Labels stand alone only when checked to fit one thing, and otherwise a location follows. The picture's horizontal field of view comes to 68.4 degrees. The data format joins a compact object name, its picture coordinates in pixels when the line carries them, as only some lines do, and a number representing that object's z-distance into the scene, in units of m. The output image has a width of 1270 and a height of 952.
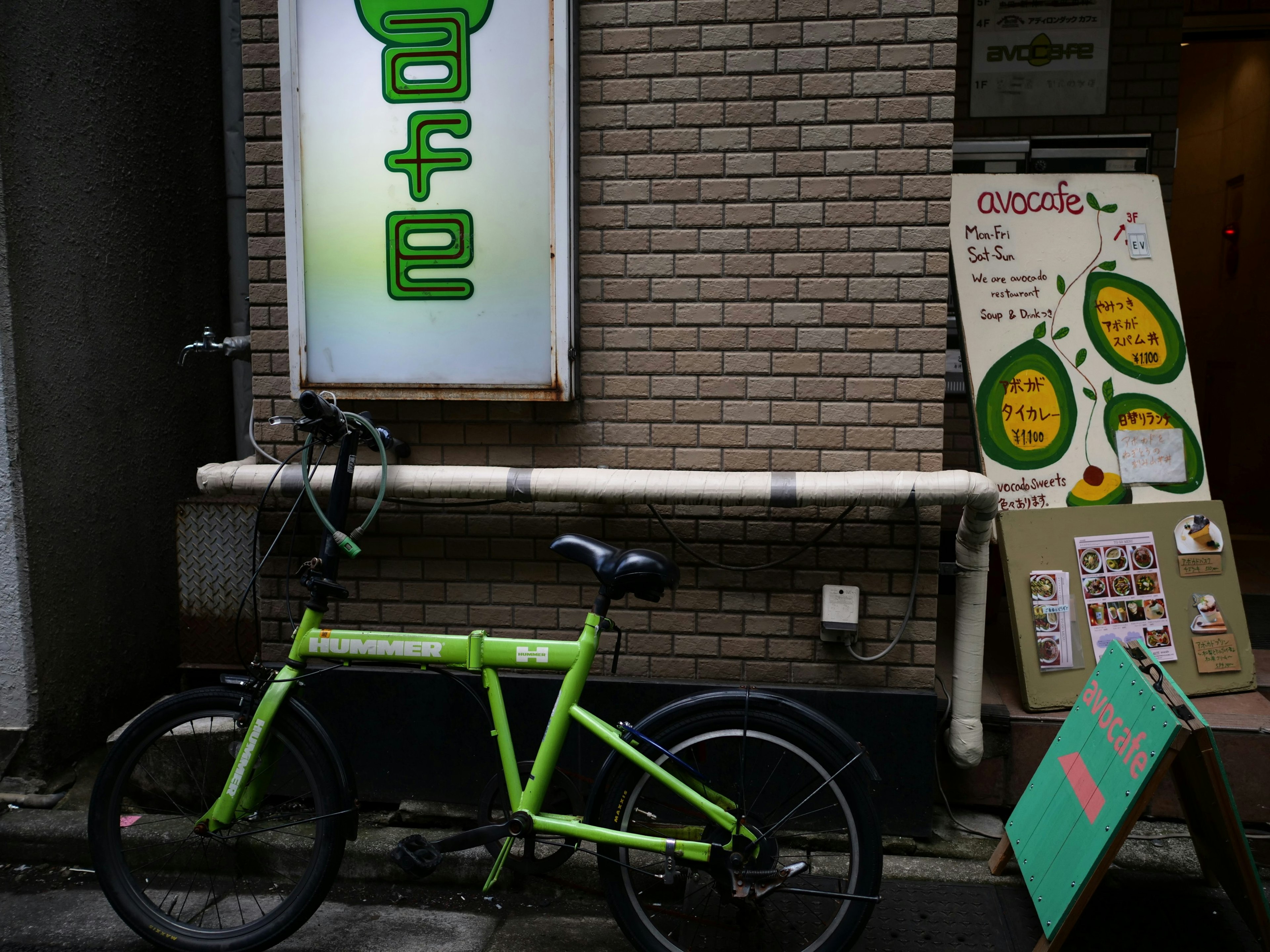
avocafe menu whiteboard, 4.00
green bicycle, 2.71
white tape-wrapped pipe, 3.36
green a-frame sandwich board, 2.70
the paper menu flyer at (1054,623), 3.80
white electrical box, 3.52
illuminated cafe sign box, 3.48
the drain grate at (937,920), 3.05
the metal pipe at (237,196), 4.75
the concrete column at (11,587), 3.78
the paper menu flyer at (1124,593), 3.87
